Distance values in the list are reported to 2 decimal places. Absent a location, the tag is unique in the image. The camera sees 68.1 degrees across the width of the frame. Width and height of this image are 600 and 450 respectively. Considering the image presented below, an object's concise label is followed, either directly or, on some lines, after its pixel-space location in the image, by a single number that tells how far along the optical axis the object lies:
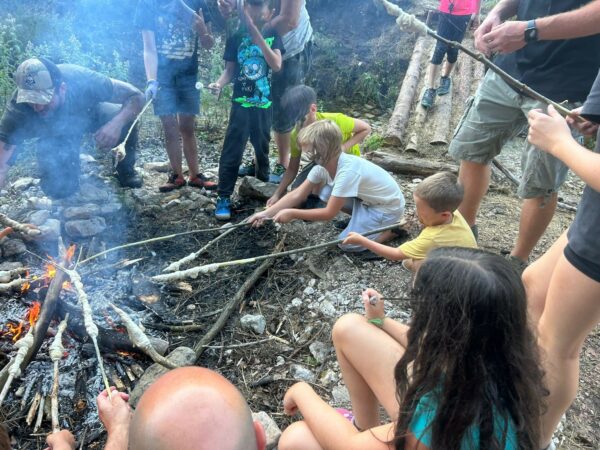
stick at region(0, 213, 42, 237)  3.46
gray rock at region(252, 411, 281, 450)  2.21
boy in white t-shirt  3.39
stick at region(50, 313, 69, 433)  2.14
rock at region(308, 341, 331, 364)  2.82
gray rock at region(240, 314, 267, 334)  3.04
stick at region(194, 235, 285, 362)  2.88
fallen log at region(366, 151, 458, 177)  4.95
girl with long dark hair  1.31
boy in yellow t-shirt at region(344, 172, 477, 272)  2.73
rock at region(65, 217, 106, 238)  3.79
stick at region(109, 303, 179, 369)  2.44
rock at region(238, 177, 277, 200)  4.40
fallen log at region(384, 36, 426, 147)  5.64
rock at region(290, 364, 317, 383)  2.69
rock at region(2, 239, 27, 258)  3.51
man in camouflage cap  3.60
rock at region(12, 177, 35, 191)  4.49
